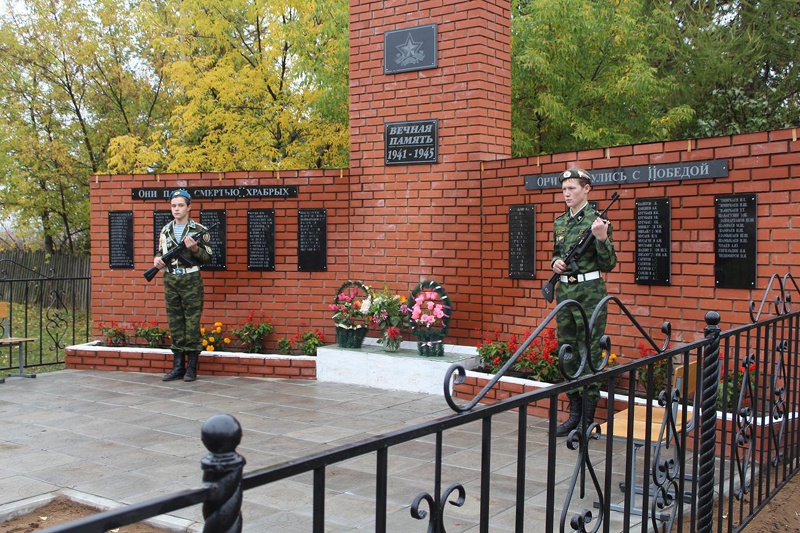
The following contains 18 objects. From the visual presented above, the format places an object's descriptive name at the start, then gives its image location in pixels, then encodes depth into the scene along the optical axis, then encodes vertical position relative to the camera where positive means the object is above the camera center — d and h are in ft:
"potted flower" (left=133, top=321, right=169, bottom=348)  30.50 -3.28
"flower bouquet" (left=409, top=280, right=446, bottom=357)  25.81 -2.24
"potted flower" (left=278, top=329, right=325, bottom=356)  28.86 -3.39
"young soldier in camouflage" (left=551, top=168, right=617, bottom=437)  19.57 -0.59
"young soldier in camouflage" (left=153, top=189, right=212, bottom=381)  27.91 -1.51
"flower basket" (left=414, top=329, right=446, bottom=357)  26.12 -2.95
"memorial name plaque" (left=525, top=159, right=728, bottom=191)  20.93 +2.17
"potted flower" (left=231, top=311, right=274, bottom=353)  29.60 -3.12
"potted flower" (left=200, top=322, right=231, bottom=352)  29.99 -3.38
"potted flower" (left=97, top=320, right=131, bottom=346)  31.19 -3.35
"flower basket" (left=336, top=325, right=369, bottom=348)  27.53 -2.95
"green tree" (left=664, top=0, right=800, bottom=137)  50.80 +12.48
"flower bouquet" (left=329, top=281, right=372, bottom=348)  27.30 -2.29
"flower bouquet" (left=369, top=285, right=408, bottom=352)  26.43 -2.19
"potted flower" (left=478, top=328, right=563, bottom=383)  22.47 -3.06
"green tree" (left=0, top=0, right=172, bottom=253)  57.82 +11.02
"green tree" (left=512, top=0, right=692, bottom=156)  38.09 +8.50
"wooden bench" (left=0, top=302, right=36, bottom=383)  28.50 -3.36
